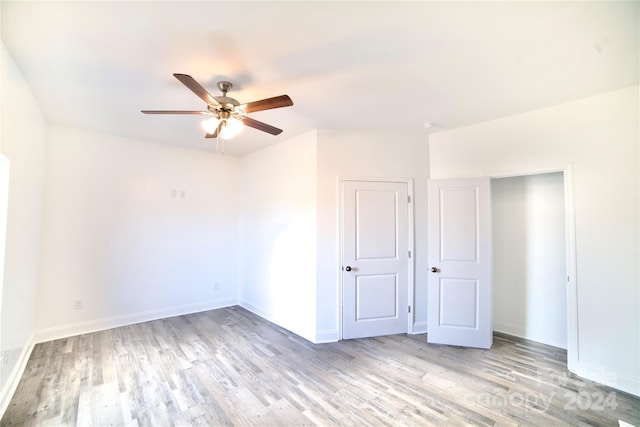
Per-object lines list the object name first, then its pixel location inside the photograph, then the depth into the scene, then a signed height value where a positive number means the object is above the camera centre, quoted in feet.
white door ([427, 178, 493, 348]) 11.05 -1.62
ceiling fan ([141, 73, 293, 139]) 6.82 +3.02
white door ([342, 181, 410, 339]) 11.94 -1.50
